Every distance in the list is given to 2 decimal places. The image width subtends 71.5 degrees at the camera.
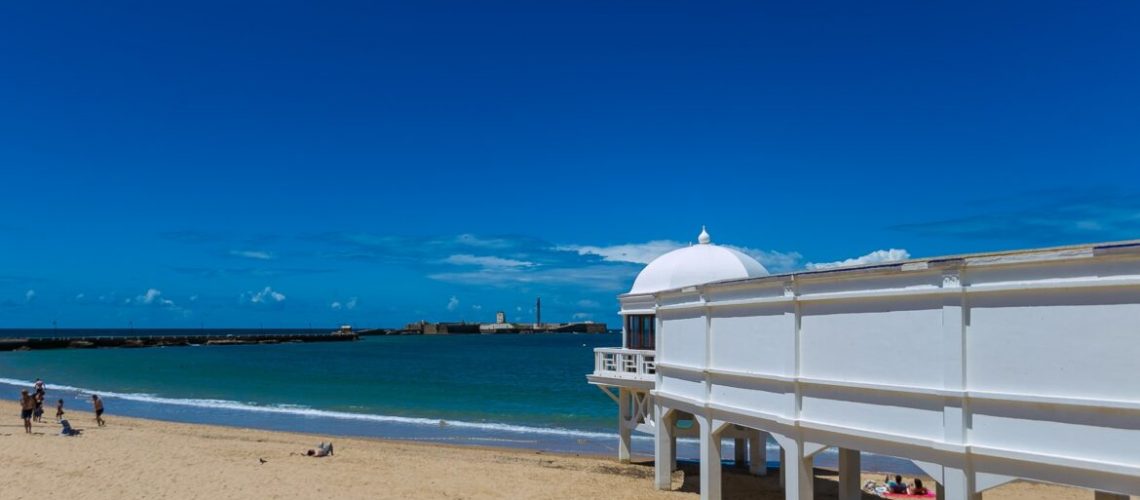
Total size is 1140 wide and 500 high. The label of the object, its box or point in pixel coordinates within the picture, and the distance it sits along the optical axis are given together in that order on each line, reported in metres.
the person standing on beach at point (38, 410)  28.42
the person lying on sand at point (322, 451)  22.75
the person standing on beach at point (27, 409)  25.77
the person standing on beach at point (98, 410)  29.56
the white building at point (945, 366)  7.88
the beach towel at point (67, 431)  25.35
